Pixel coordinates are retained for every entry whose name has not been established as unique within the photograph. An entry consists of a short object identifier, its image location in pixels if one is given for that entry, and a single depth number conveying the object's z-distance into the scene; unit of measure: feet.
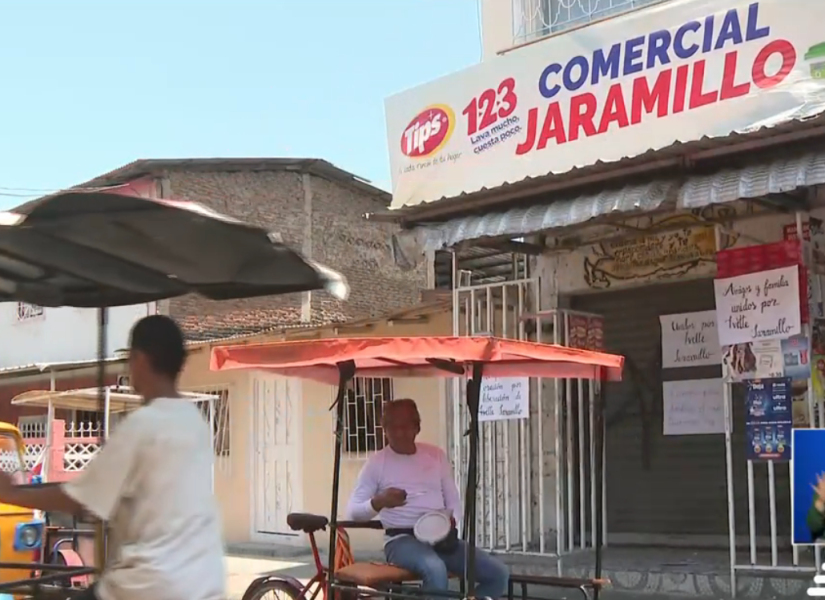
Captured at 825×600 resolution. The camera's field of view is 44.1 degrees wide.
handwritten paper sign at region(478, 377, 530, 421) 29.68
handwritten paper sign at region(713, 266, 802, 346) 24.39
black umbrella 11.83
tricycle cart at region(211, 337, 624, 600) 16.99
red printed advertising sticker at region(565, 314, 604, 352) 30.96
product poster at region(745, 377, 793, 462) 24.66
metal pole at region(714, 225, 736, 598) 24.84
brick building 59.57
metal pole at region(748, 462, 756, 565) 24.62
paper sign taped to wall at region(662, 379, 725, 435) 29.94
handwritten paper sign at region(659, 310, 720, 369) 29.96
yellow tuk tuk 24.31
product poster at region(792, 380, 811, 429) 25.89
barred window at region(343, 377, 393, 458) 41.88
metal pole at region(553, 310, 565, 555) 29.50
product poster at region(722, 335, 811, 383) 24.41
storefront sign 23.53
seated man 19.48
